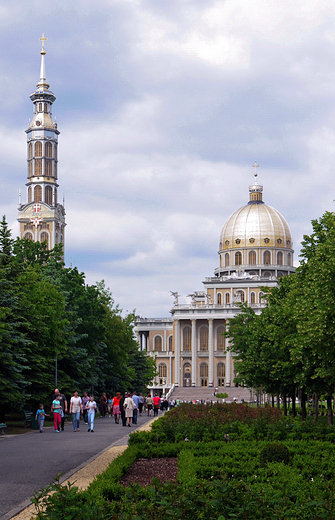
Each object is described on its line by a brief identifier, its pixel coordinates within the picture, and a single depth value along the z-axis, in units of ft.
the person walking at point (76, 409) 110.73
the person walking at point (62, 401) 109.06
